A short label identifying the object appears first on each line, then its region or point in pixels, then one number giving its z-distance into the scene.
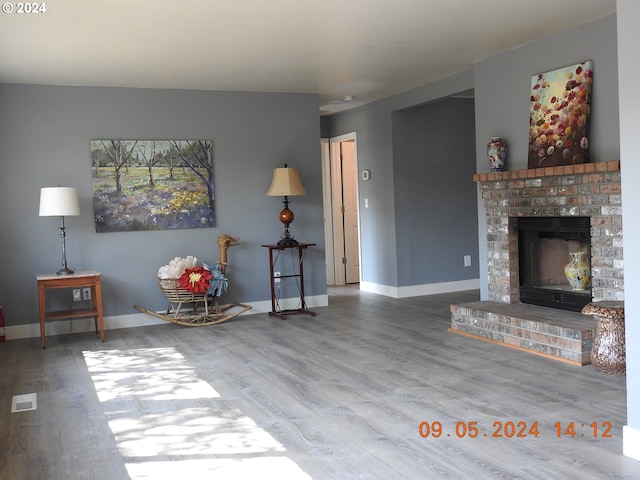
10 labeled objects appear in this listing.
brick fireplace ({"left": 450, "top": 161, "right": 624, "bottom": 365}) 4.41
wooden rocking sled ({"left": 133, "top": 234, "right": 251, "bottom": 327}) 6.11
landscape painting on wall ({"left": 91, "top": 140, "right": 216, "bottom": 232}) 6.22
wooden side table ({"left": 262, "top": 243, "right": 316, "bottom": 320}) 6.66
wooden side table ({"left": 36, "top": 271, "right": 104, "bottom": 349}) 5.47
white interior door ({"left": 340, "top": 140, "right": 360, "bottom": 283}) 8.99
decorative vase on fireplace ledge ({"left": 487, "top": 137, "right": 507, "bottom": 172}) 5.52
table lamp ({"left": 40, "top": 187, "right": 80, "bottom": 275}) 5.55
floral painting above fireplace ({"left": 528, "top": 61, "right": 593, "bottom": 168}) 4.76
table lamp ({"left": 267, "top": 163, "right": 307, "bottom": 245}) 6.54
